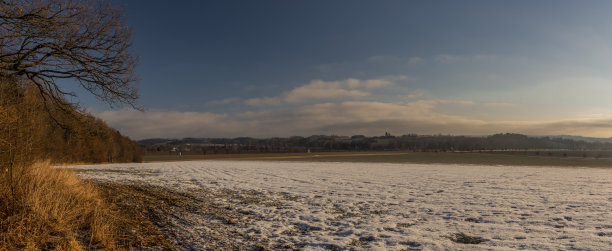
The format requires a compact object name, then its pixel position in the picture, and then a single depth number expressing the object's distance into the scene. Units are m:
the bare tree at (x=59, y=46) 9.09
